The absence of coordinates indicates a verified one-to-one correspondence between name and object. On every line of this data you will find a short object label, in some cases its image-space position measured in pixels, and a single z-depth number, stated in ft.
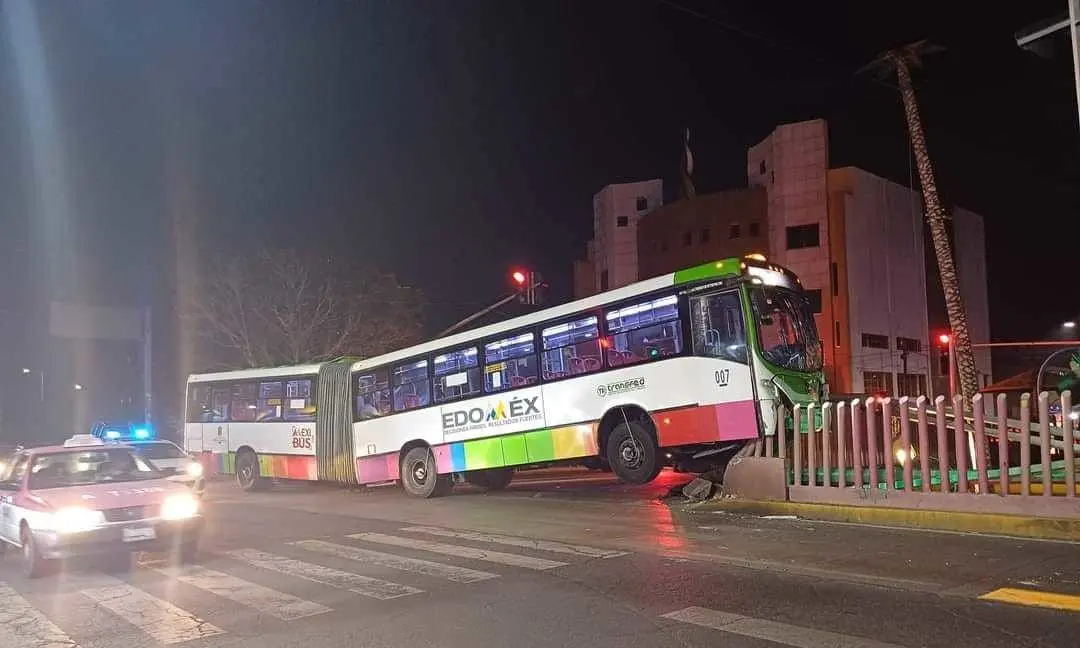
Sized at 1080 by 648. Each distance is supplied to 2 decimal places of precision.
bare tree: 108.27
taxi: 30.35
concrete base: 38.14
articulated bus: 39.93
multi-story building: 128.77
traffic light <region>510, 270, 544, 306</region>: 63.62
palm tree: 59.82
